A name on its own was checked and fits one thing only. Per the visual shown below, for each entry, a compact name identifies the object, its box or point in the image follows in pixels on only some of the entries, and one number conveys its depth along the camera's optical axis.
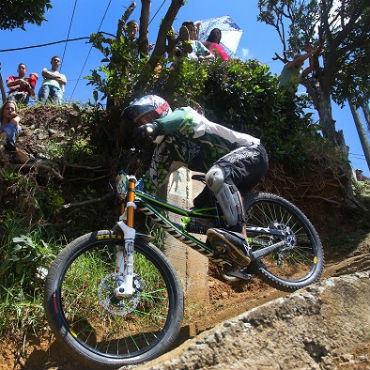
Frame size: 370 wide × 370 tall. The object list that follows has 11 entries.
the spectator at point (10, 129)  5.66
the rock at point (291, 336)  2.67
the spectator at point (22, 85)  8.02
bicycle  3.51
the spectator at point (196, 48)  7.38
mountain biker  4.13
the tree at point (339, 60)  9.79
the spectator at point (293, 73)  8.02
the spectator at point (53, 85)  8.17
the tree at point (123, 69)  5.90
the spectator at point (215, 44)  7.93
